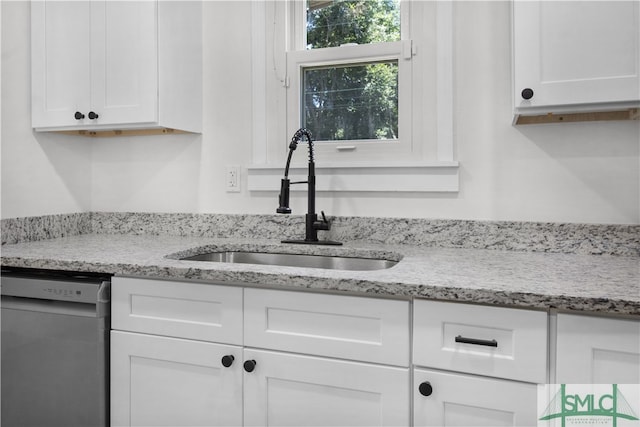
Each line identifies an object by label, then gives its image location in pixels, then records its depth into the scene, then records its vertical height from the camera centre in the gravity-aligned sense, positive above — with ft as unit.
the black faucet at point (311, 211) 5.61 +0.04
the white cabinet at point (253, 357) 3.79 -1.33
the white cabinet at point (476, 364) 3.39 -1.19
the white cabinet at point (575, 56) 4.20 +1.54
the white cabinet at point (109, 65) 5.91 +2.06
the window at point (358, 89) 5.81 +1.76
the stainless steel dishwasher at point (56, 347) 4.60 -1.40
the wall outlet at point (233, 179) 6.64 +0.53
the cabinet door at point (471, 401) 3.41 -1.49
